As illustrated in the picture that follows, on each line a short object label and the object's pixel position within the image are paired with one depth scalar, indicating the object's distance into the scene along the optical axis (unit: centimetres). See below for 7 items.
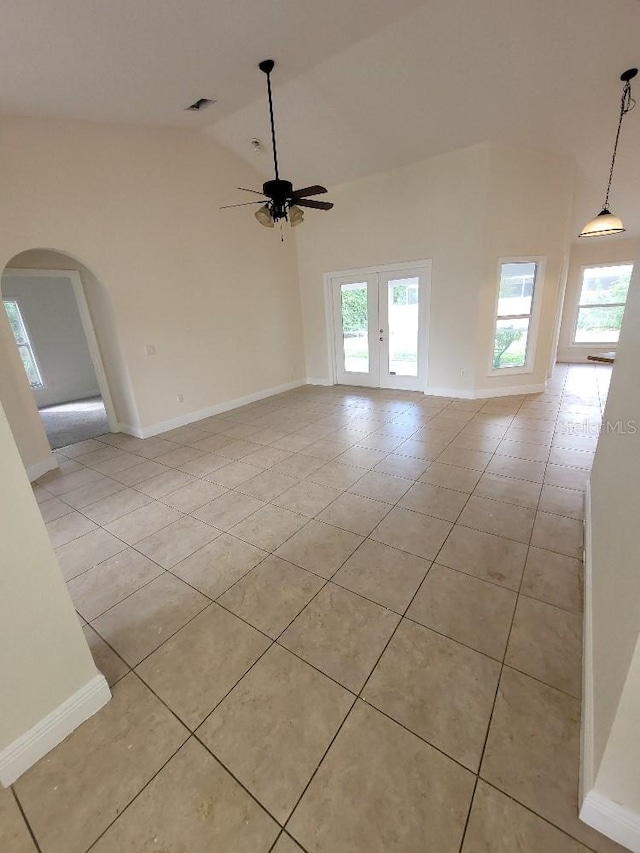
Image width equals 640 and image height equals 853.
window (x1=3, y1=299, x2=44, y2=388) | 639
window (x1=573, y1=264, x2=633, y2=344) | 755
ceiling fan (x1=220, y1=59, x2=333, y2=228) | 323
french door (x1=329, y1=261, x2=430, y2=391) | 566
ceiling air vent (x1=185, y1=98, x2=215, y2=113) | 387
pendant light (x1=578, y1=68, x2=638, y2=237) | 355
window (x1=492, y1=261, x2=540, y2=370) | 515
